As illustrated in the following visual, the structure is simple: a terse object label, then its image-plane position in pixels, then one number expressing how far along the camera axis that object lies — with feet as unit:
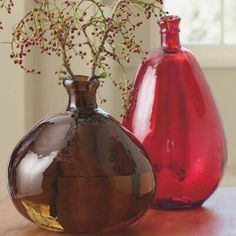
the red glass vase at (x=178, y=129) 7.36
